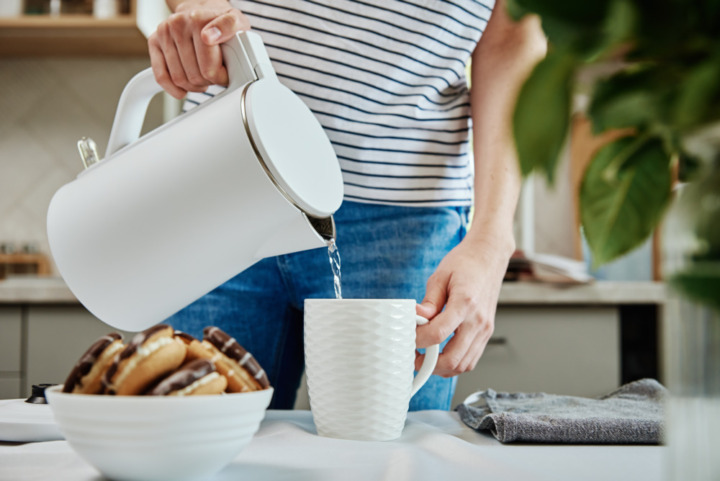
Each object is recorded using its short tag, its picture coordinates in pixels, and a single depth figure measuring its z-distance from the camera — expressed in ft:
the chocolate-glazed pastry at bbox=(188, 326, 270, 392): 1.35
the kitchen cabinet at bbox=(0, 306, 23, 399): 4.98
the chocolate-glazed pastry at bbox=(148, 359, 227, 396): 1.22
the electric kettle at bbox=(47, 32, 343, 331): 1.75
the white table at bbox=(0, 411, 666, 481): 1.39
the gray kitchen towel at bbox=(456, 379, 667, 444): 1.74
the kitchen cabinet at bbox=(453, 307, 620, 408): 5.13
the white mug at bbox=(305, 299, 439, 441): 1.78
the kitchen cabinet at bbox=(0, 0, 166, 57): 5.91
